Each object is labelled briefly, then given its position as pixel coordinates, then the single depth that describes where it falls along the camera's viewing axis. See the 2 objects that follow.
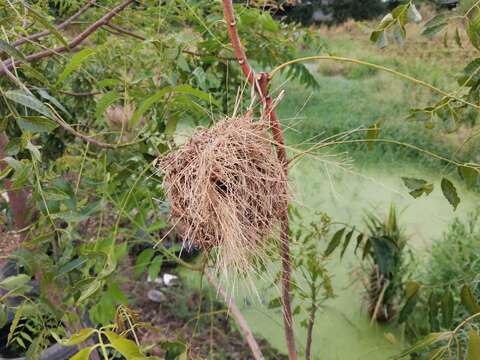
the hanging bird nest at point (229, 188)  0.45
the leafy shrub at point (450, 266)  1.35
